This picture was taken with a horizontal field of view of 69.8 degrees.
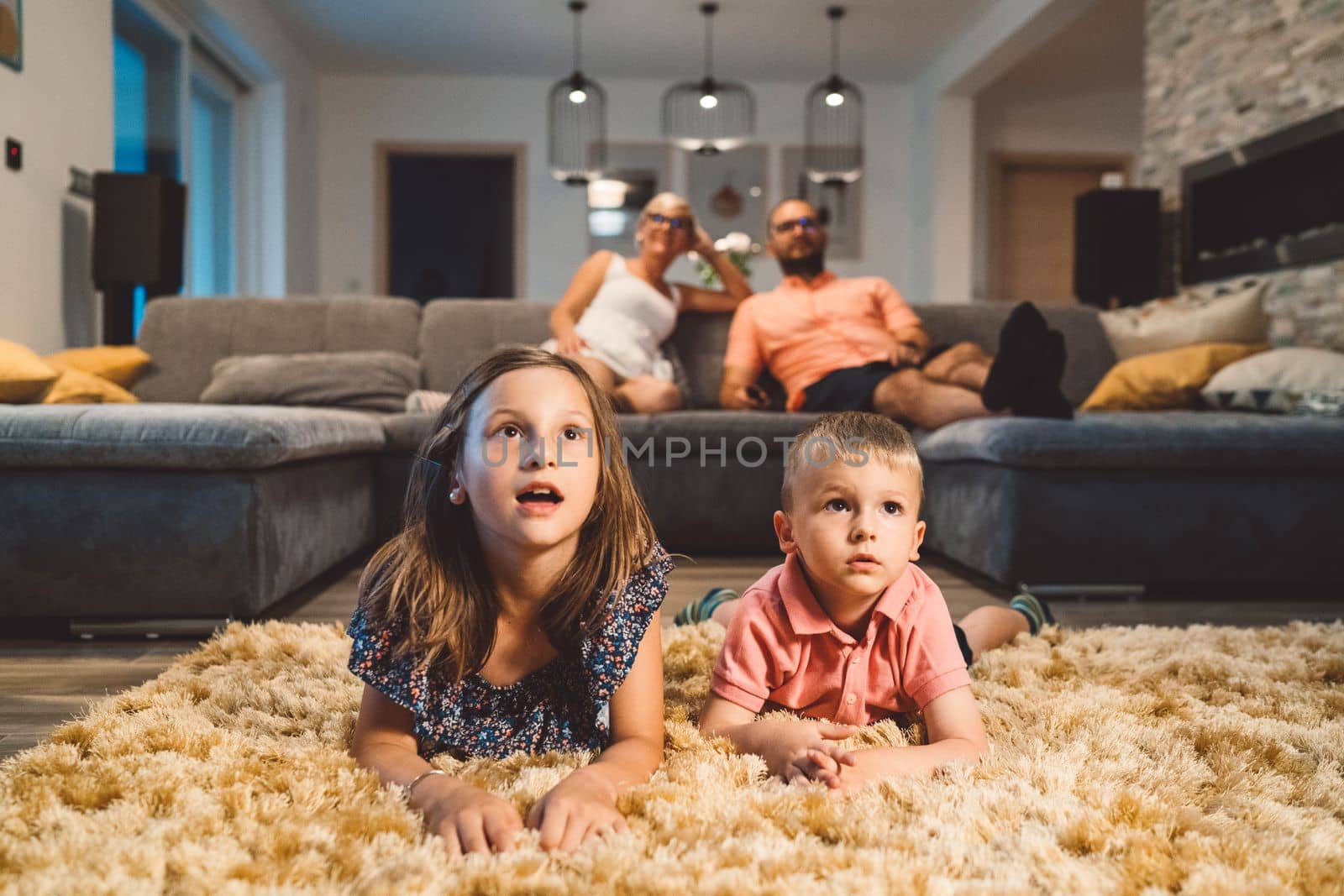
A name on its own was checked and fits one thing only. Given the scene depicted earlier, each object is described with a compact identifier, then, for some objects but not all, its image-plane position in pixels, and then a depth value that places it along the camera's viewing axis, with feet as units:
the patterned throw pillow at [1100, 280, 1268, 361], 10.52
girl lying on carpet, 3.17
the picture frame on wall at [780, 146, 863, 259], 23.95
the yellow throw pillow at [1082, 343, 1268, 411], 9.63
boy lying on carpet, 3.41
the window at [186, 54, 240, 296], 18.06
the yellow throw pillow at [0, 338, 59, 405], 7.74
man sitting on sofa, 9.36
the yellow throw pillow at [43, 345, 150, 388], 9.68
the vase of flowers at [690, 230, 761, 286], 14.78
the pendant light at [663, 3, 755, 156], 22.48
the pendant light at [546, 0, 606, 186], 19.26
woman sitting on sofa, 10.05
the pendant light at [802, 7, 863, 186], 18.94
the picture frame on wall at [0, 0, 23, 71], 10.52
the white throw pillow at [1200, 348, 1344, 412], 8.51
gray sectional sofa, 6.26
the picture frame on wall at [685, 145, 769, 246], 23.59
